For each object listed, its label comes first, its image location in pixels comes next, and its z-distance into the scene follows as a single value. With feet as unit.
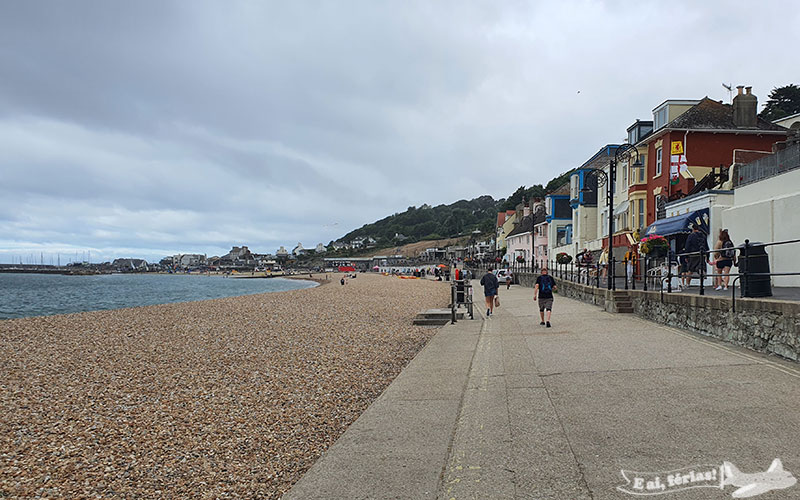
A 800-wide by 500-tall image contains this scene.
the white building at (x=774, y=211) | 44.09
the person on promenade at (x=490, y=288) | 58.66
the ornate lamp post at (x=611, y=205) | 56.08
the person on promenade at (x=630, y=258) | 72.68
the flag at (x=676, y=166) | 85.40
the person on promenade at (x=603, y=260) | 86.28
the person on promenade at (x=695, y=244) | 47.53
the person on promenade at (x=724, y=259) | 41.88
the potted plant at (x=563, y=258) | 111.90
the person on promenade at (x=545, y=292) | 46.44
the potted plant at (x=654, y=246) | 61.16
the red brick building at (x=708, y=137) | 87.51
